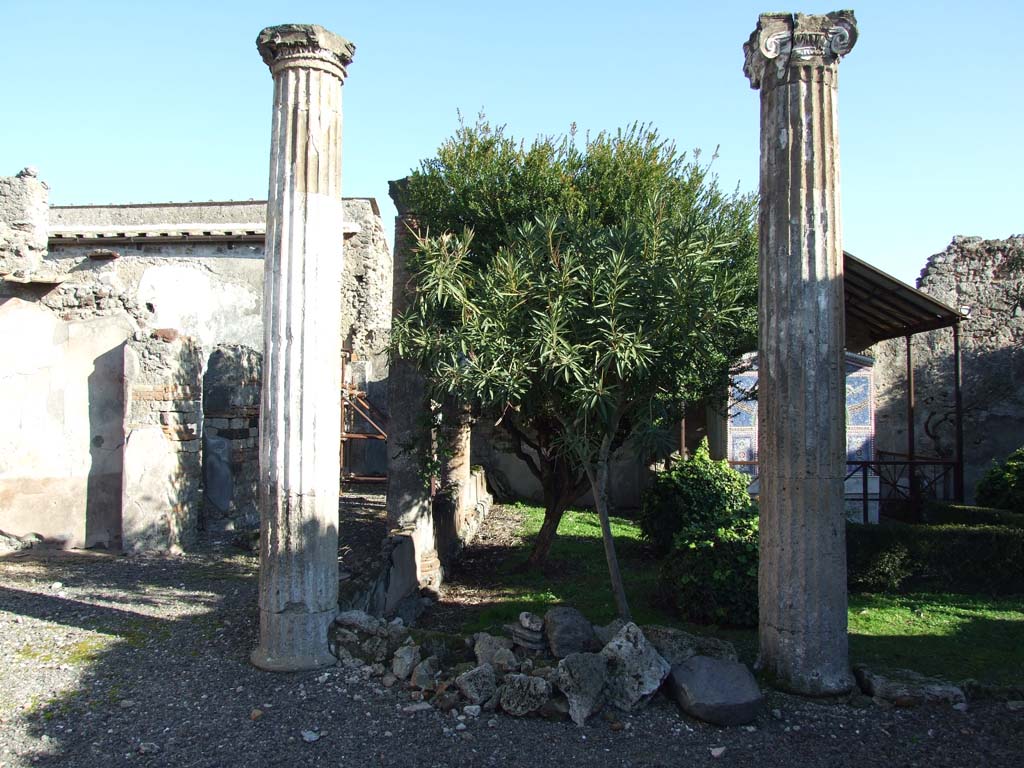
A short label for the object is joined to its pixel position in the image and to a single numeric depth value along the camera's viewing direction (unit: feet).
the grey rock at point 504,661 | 15.92
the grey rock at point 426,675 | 15.69
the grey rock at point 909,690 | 15.39
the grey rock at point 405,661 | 16.15
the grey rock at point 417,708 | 14.93
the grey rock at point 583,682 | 14.70
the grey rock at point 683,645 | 16.11
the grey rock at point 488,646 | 16.29
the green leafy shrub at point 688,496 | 32.27
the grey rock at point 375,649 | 16.79
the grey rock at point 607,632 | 16.72
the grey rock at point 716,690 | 14.55
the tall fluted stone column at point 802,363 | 15.97
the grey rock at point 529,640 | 16.72
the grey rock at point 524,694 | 14.82
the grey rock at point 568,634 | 16.39
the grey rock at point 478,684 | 15.15
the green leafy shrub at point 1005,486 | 35.09
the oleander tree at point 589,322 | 20.47
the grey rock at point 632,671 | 15.10
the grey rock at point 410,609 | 23.95
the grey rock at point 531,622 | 16.85
